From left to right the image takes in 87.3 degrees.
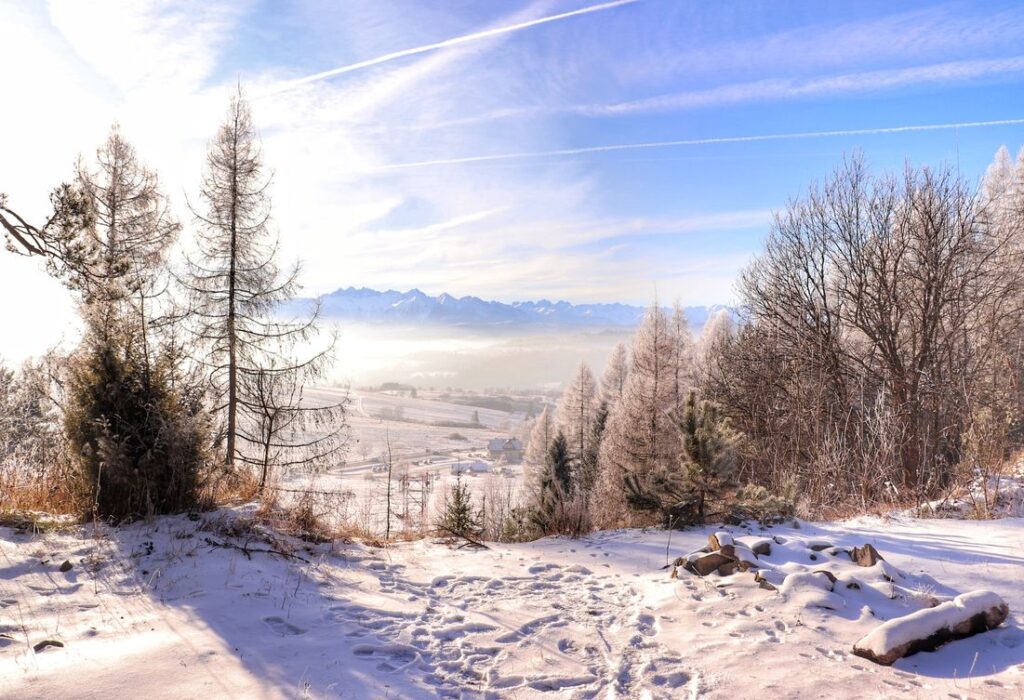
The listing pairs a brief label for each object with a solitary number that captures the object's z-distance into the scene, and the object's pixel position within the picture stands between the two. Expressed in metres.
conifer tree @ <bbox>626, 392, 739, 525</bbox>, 7.73
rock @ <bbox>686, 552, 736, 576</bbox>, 5.16
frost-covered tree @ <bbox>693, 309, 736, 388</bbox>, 21.86
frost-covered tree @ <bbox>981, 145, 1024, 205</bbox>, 26.64
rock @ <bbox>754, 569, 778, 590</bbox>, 4.53
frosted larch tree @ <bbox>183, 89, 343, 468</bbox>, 12.04
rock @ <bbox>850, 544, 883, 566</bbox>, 4.84
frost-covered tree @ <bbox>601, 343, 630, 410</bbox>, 35.06
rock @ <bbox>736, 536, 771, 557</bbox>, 5.33
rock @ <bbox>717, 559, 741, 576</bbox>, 5.02
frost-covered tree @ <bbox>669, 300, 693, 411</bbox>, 22.38
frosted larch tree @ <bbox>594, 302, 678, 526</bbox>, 19.56
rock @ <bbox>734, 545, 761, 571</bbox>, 4.99
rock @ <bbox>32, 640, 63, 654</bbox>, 3.30
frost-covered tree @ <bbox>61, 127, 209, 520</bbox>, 5.84
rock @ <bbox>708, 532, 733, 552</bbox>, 5.37
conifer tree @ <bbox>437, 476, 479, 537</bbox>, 8.94
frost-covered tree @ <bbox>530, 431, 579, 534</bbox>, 8.20
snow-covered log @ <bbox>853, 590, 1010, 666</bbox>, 3.30
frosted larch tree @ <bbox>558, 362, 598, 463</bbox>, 31.55
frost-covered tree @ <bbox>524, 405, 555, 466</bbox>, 31.95
